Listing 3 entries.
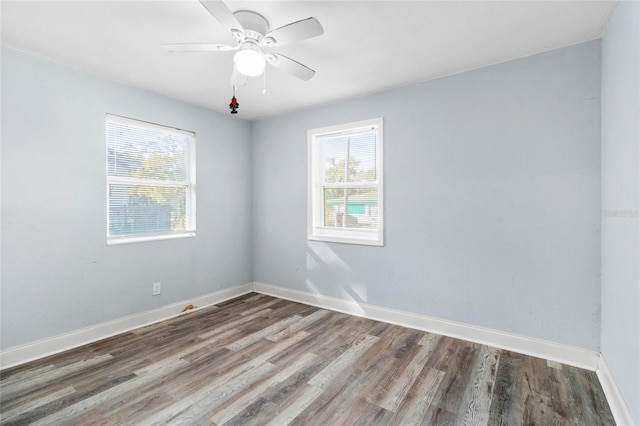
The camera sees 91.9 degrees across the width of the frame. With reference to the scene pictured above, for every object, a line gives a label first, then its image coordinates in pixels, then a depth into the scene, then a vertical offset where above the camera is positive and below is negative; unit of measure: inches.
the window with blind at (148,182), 120.0 +12.6
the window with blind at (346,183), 136.9 +13.1
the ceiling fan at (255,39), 67.9 +41.0
